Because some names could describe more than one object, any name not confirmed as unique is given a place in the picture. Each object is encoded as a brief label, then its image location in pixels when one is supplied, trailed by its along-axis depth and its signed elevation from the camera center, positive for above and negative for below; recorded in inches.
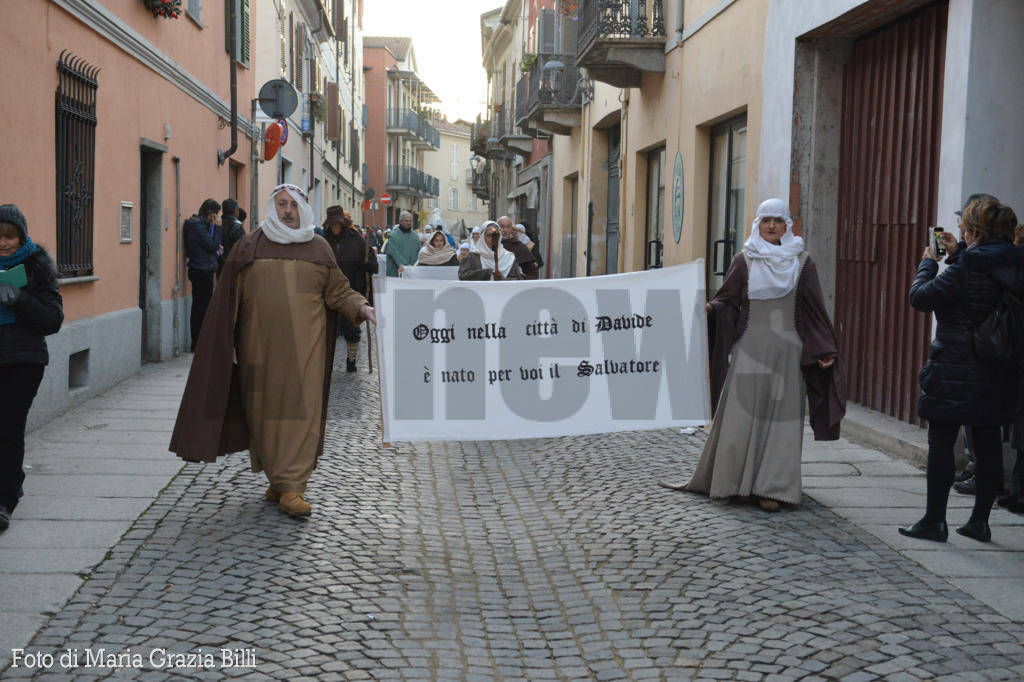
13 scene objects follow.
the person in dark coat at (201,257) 558.9 -5.1
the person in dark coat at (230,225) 589.3 +11.2
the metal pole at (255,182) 767.0 +46.3
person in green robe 690.2 +2.8
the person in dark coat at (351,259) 518.0 -4.3
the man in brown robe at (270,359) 254.7 -24.7
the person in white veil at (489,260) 471.2 -3.3
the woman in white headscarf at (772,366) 268.5 -25.3
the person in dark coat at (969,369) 233.6 -21.7
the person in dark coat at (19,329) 232.4 -17.5
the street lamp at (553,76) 989.2 +153.2
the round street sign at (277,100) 635.5 +81.2
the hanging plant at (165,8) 502.0 +104.3
